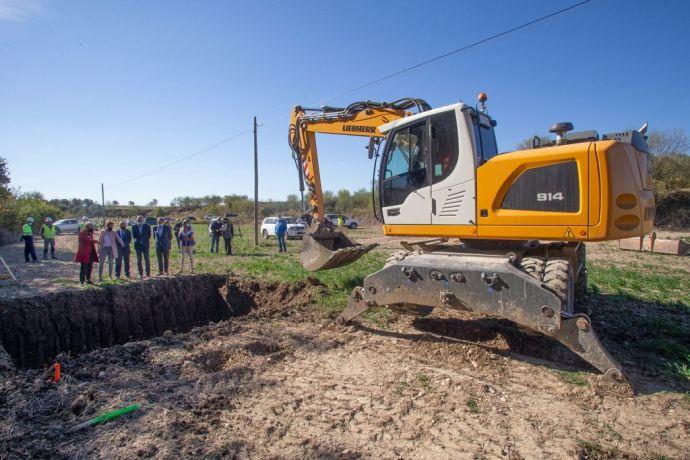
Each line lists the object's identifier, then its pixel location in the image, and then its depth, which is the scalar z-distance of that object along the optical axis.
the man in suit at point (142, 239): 10.96
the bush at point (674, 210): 29.72
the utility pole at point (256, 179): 21.03
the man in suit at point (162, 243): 11.17
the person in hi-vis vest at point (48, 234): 15.06
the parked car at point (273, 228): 24.78
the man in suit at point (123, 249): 10.69
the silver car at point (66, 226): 34.16
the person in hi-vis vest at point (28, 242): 14.41
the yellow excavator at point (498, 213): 4.39
